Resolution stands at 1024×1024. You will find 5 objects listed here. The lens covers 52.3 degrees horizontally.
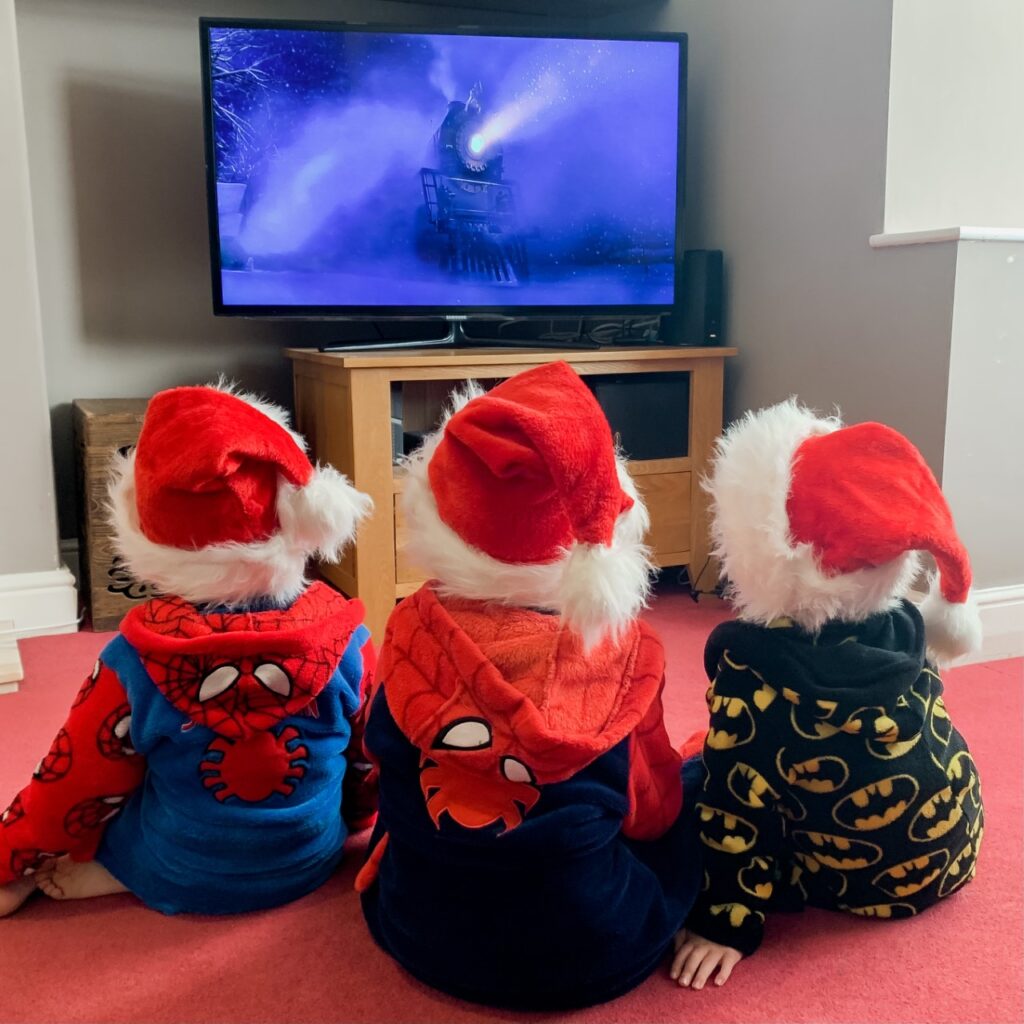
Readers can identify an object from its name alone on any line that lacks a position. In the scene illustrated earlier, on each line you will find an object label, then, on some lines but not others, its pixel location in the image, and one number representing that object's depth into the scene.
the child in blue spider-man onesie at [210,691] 1.10
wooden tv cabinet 2.22
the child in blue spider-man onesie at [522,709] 0.93
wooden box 2.24
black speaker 2.58
